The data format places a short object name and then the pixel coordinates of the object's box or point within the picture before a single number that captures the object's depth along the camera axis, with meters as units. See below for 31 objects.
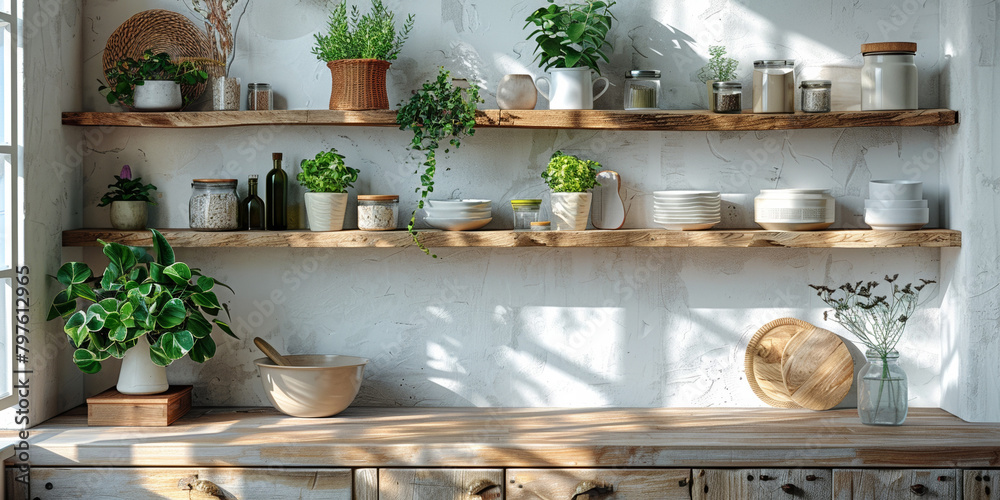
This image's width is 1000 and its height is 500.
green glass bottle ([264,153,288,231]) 2.64
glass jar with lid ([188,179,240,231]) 2.52
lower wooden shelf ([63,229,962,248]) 2.43
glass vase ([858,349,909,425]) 2.39
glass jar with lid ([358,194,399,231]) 2.52
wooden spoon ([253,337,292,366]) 2.52
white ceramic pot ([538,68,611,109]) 2.50
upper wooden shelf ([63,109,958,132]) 2.44
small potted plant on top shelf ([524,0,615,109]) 2.49
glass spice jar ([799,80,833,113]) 2.46
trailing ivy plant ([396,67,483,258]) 2.46
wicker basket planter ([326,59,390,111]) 2.47
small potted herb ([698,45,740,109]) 2.58
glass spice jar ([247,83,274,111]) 2.58
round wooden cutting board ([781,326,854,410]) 2.57
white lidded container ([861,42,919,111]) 2.46
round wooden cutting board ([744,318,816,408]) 2.64
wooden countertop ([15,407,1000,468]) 2.19
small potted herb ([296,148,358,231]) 2.52
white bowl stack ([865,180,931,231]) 2.46
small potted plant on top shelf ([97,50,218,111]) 2.54
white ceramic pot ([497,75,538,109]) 2.50
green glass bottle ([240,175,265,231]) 2.62
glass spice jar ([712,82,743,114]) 2.48
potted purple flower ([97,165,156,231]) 2.58
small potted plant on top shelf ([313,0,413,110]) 2.48
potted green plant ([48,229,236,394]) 2.32
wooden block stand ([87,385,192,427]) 2.41
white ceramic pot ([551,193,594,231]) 2.51
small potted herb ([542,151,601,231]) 2.52
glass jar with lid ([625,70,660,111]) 2.54
